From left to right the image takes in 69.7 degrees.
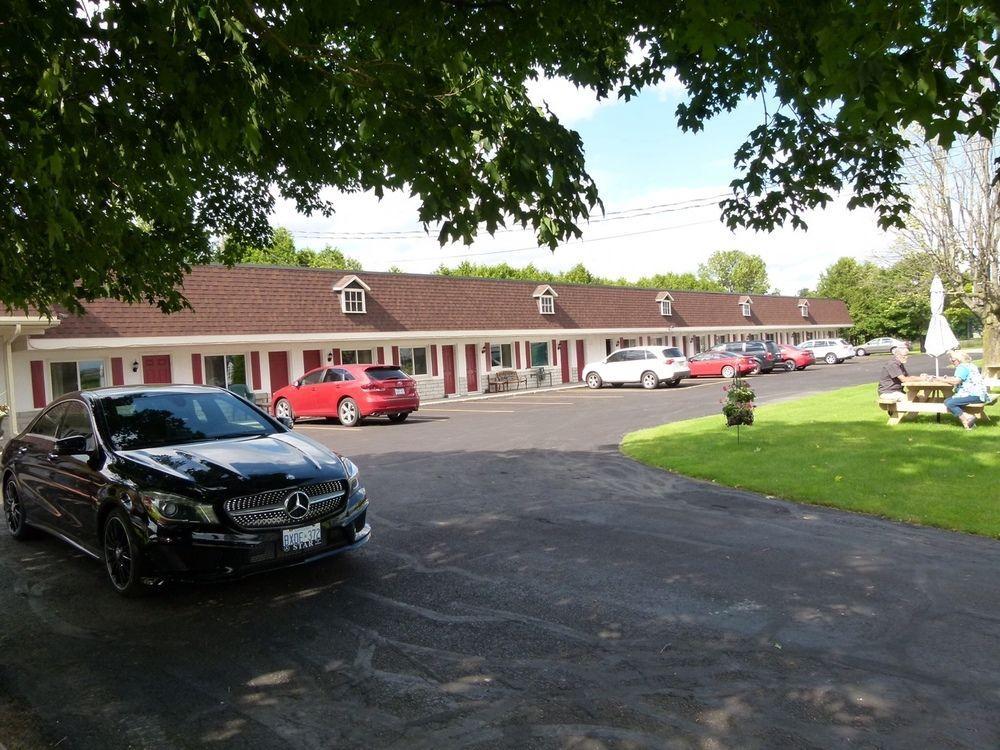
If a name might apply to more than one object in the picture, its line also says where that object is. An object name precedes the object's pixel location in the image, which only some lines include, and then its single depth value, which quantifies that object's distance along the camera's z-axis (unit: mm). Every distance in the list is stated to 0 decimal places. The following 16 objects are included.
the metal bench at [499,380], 34531
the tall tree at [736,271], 120188
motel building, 22156
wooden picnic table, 13094
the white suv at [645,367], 31719
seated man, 13945
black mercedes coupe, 5172
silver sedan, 63219
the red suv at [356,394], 20297
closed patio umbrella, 16812
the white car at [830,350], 48875
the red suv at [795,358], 41000
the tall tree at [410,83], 4371
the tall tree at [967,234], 22047
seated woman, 12547
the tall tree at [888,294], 29141
